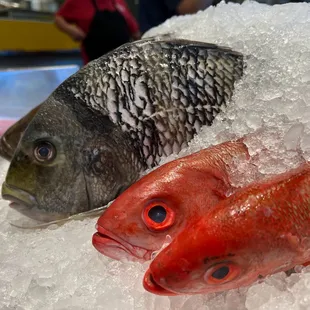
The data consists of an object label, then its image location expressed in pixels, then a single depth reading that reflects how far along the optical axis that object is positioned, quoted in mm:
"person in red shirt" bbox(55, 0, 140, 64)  2646
